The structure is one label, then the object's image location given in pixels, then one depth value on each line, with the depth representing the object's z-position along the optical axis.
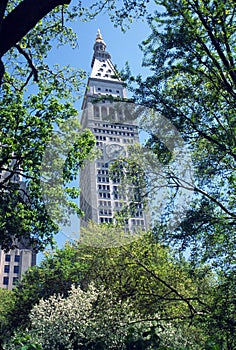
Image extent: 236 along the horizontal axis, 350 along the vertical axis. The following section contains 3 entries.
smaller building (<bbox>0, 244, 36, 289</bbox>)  65.44
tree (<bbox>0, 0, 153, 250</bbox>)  8.16
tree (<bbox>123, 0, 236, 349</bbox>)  6.39
